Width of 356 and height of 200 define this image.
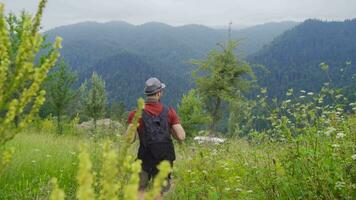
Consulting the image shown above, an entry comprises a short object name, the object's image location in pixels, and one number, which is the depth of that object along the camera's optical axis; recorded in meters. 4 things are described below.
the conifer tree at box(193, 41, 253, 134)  30.94
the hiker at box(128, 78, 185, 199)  6.41
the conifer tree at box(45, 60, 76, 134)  30.50
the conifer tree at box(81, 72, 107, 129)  31.59
